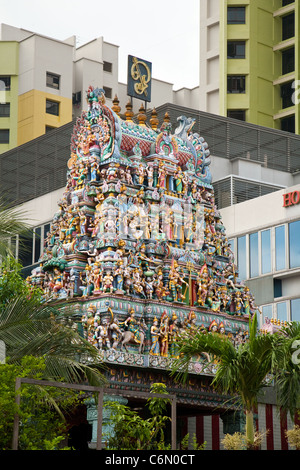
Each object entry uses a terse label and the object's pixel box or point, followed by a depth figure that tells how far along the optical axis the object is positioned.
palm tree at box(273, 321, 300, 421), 29.70
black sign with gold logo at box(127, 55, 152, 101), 45.38
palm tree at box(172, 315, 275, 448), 30.05
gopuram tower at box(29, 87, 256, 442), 38.94
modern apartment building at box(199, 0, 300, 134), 79.88
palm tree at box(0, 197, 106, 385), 28.28
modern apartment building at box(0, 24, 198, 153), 81.44
